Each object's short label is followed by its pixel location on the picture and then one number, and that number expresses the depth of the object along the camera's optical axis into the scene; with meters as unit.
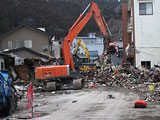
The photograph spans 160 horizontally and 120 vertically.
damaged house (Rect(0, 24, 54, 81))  43.50
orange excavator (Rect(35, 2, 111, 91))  23.73
